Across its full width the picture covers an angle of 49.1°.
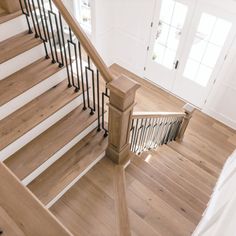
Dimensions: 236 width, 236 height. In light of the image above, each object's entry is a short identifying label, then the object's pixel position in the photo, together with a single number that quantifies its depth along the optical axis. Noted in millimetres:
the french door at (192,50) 4047
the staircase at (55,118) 2199
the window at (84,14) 5660
